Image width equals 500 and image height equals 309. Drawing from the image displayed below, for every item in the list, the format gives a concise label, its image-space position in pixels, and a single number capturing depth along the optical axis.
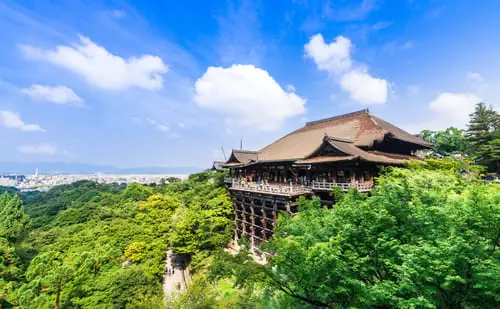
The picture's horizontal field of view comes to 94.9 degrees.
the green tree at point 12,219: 23.67
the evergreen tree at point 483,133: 25.69
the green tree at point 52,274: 14.32
